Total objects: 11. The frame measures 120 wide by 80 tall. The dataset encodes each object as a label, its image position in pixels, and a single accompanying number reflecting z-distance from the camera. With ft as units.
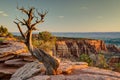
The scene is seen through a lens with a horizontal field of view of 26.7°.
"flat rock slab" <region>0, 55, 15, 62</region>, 83.95
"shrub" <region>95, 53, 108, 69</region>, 110.78
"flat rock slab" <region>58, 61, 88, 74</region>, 52.01
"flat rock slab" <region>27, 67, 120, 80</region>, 46.56
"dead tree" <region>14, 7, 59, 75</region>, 49.83
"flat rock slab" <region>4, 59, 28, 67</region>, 75.59
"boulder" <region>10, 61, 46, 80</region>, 53.62
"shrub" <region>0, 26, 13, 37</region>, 147.35
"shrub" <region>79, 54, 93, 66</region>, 117.02
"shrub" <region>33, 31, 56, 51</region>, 169.68
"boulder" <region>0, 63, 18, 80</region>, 70.13
